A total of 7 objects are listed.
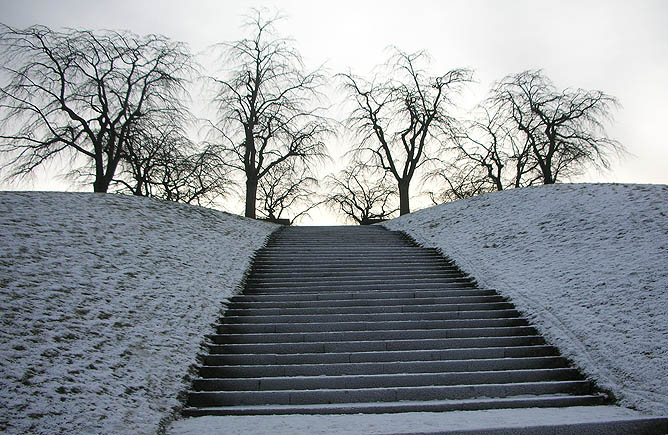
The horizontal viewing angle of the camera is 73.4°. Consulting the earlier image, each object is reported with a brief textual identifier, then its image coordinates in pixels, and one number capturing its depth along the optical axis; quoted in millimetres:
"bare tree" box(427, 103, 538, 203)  25172
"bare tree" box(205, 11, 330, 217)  20484
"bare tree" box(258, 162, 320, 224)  35406
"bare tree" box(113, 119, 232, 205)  18547
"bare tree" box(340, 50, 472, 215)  23438
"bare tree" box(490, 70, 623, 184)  22172
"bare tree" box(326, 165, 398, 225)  37906
